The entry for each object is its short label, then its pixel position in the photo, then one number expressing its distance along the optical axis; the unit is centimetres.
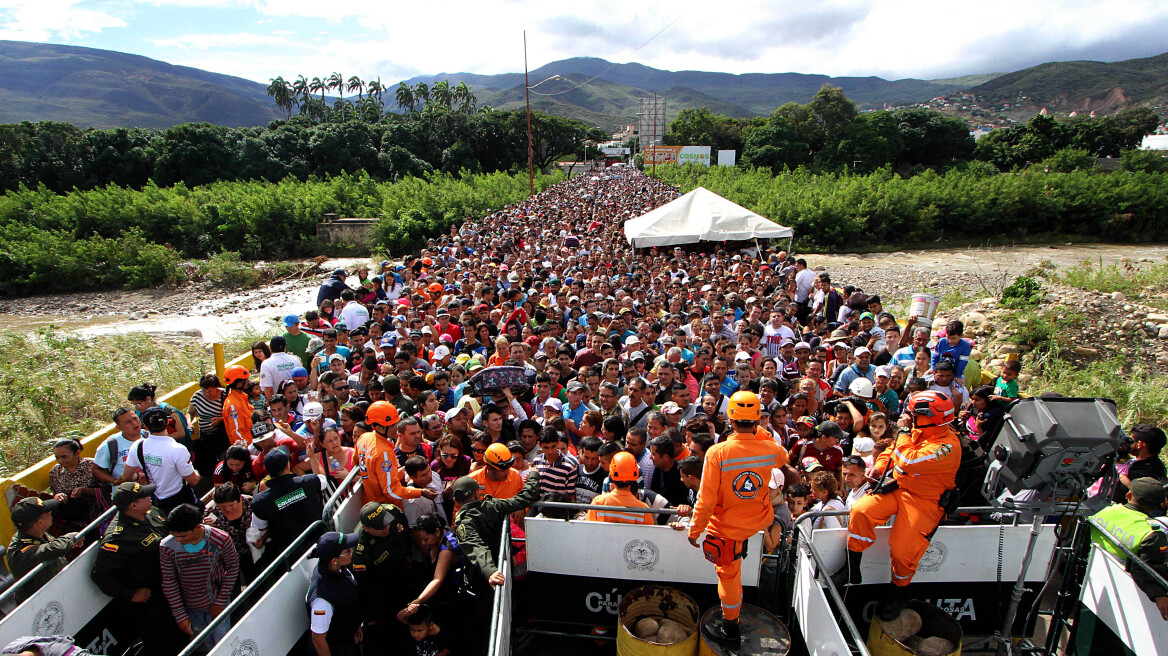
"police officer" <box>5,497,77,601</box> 363
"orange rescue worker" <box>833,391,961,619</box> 354
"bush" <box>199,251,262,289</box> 2189
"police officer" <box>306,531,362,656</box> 343
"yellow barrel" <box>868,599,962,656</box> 352
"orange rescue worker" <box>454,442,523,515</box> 411
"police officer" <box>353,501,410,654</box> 372
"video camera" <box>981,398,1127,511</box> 338
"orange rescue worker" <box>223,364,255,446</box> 557
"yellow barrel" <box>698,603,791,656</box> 356
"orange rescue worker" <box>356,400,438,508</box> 427
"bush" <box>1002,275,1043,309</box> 1234
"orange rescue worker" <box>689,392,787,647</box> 340
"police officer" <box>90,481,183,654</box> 367
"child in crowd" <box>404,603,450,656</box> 362
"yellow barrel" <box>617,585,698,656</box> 387
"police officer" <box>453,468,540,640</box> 361
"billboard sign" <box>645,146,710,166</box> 7056
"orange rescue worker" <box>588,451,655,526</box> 394
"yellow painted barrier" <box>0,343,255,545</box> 515
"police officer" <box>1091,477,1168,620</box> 339
